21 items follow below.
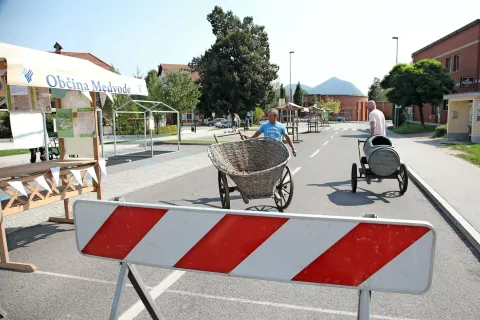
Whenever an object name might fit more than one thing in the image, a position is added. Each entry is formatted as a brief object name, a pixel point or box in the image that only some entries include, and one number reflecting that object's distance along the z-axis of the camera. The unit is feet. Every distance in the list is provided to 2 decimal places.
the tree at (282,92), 306.14
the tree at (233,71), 155.02
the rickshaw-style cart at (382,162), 25.90
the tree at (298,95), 318.16
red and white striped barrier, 6.06
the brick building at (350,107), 288.71
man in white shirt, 29.55
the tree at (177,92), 92.32
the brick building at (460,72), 73.46
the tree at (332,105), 258.53
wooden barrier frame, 15.24
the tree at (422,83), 95.76
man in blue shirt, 25.38
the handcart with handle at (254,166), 19.12
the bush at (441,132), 82.79
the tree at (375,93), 331.18
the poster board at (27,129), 20.30
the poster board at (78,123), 22.07
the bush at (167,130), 111.45
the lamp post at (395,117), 128.48
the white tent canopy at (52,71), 15.92
